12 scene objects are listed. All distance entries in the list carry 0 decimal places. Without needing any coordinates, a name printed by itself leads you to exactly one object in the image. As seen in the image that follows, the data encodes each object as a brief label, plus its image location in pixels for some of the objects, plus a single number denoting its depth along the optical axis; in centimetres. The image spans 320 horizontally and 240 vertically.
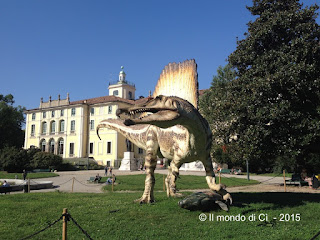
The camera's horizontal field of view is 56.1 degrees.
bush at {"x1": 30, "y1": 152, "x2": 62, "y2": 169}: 3572
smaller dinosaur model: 679
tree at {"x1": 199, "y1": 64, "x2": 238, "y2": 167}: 1462
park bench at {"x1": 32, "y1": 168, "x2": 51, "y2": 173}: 3450
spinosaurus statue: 544
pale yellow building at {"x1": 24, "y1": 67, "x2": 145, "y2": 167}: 5100
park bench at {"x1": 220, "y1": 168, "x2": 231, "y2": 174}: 3438
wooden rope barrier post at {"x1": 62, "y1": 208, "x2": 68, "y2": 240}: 417
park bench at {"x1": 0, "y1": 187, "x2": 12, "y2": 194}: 1461
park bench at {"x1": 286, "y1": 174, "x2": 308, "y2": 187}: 1814
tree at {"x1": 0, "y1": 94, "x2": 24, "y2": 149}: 4706
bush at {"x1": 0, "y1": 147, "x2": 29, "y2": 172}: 3262
